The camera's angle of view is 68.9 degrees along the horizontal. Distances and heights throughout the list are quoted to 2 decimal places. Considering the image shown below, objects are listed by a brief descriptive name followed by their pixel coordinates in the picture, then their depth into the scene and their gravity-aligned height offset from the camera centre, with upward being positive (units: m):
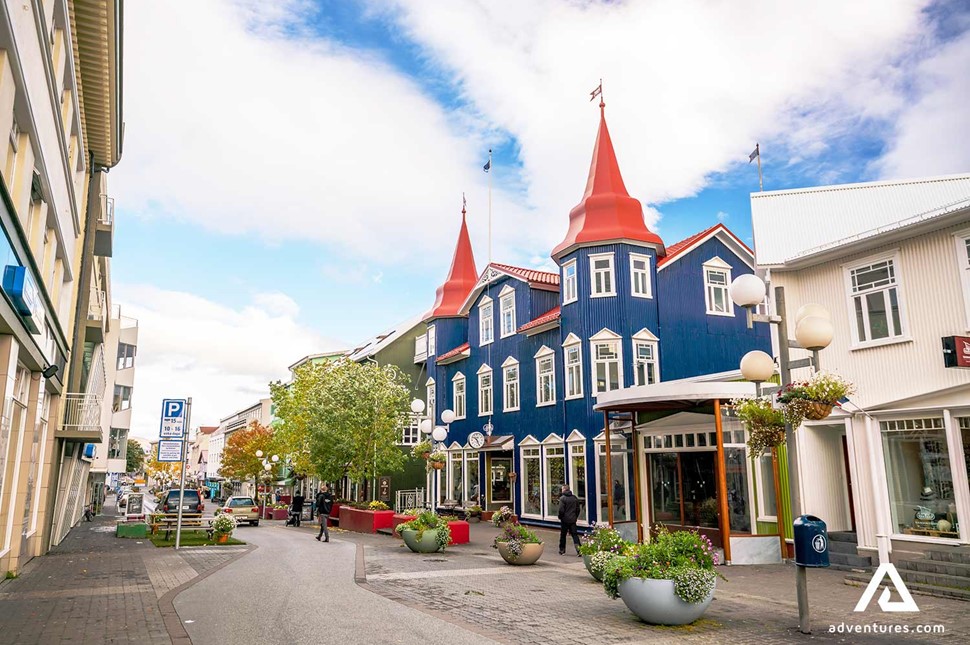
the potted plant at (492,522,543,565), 14.92 -1.46
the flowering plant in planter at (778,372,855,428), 8.62 +0.92
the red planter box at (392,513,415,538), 20.62 -1.29
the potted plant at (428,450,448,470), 23.91 +0.53
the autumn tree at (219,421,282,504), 55.16 +1.96
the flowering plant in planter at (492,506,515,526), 22.97 -1.29
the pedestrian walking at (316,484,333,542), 21.41 -0.99
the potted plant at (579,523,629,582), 11.28 -1.17
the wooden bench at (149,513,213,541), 22.07 -1.41
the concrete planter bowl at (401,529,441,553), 17.44 -1.59
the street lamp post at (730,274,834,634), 8.59 +1.59
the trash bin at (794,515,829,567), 8.33 -0.81
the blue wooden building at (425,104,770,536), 23.81 +4.74
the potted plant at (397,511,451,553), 17.42 -1.39
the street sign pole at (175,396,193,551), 17.59 +1.27
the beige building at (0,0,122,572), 9.55 +4.63
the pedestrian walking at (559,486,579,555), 17.56 -0.95
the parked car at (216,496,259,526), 31.30 -1.40
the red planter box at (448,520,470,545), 19.80 -1.54
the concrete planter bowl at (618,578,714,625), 8.80 -1.59
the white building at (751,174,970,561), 13.21 +1.97
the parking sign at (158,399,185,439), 17.52 +1.44
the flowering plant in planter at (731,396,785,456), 9.48 +0.70
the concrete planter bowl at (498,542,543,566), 14.93 -1.64
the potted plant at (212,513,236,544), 20.75 -1.45
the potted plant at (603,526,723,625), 8.80 -1.28
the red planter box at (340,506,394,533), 25.03 -1.55
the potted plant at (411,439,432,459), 26.78 +1.03
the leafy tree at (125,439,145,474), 96.75 +3.02
